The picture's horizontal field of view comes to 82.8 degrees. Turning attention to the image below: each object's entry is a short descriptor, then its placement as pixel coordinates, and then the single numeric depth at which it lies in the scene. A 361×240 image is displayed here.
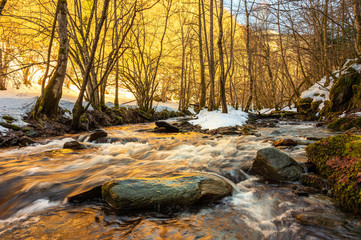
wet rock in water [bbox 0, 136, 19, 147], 5.13
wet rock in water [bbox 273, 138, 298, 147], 4.98
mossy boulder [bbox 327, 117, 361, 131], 6.19
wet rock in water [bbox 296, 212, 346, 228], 1.99
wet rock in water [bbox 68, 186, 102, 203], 2.58
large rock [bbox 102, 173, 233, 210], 2.29
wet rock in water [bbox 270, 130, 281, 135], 7.24
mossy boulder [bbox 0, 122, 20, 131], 5.69
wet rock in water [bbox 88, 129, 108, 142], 6.15
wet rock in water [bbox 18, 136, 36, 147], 5.30
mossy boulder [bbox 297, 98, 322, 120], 11.12
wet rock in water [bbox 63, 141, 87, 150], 5.22
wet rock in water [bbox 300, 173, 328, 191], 2.67
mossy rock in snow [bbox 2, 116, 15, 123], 5.96
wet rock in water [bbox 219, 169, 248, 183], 3.33
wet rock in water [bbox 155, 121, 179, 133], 8.66
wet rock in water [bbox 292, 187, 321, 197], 2.58
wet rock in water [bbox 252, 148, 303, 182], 3.07
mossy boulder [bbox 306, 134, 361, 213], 2.06
